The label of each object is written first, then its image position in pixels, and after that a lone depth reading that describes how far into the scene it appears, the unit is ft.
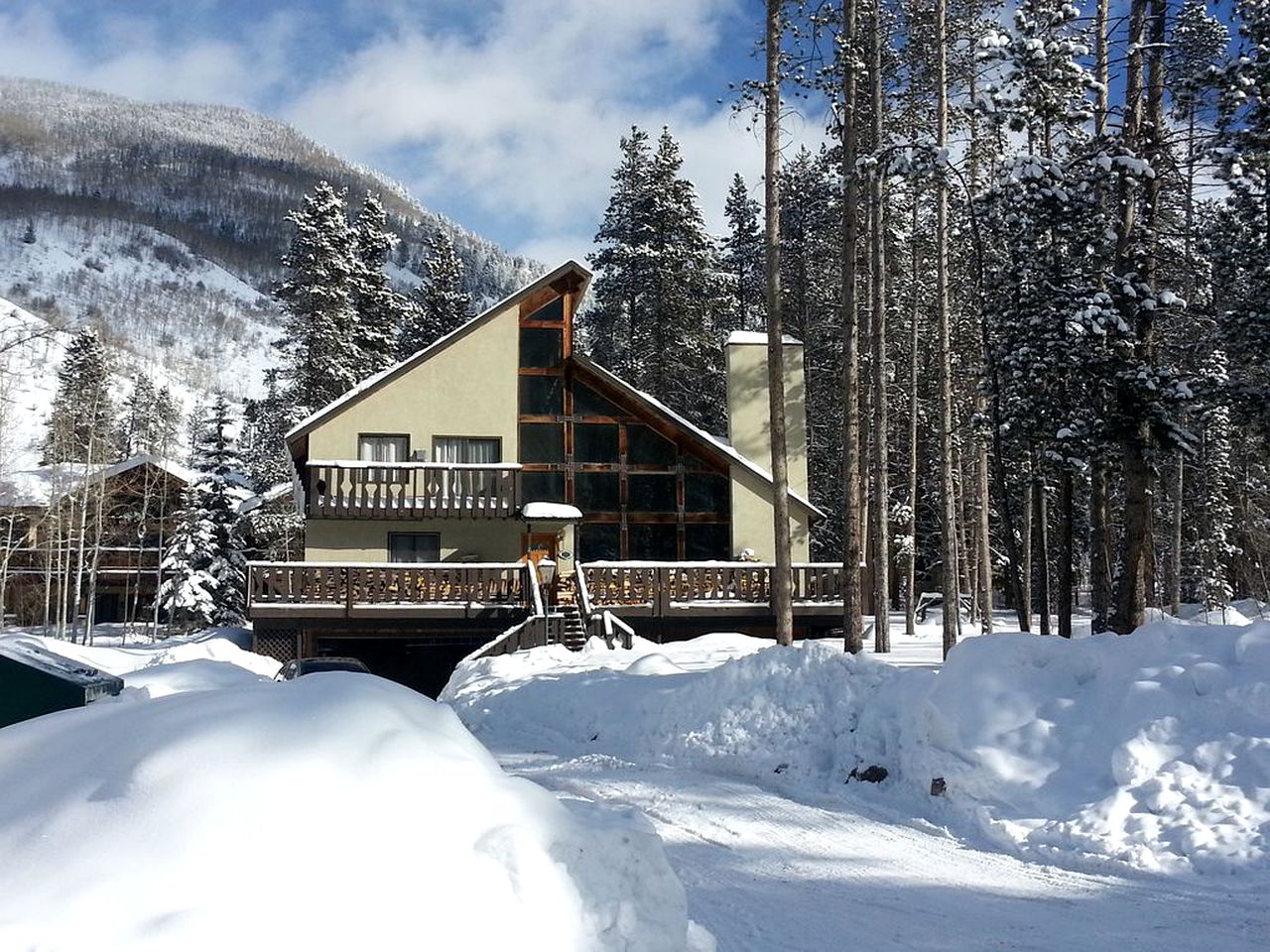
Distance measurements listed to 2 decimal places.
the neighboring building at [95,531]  112.37
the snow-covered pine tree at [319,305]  105.81
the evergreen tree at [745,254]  144.25
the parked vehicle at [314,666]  49.67
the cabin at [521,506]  70.90
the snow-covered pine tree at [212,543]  117.39
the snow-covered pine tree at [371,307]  113.19
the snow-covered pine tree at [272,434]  114.55
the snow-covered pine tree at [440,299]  132.98
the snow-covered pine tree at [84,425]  112.88
